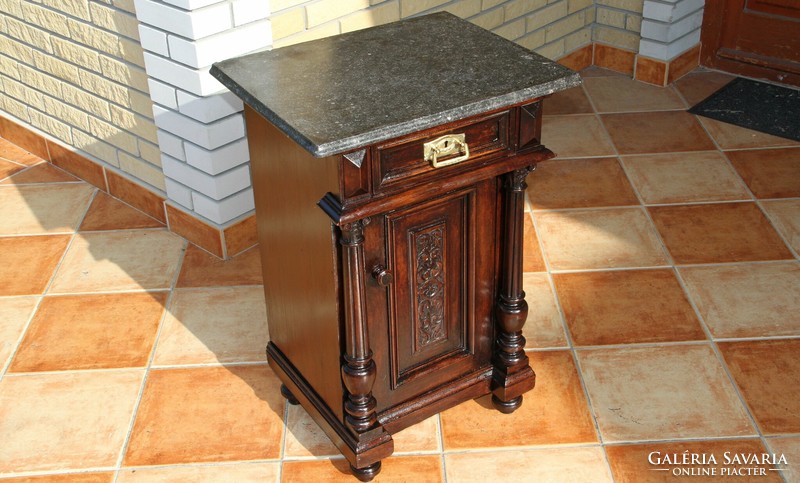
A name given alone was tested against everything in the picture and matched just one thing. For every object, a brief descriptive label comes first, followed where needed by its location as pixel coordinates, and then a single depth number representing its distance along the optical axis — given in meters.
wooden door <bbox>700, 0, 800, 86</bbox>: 4.23
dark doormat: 4.00
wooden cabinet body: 2.08
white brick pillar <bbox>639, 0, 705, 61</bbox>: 4.26
